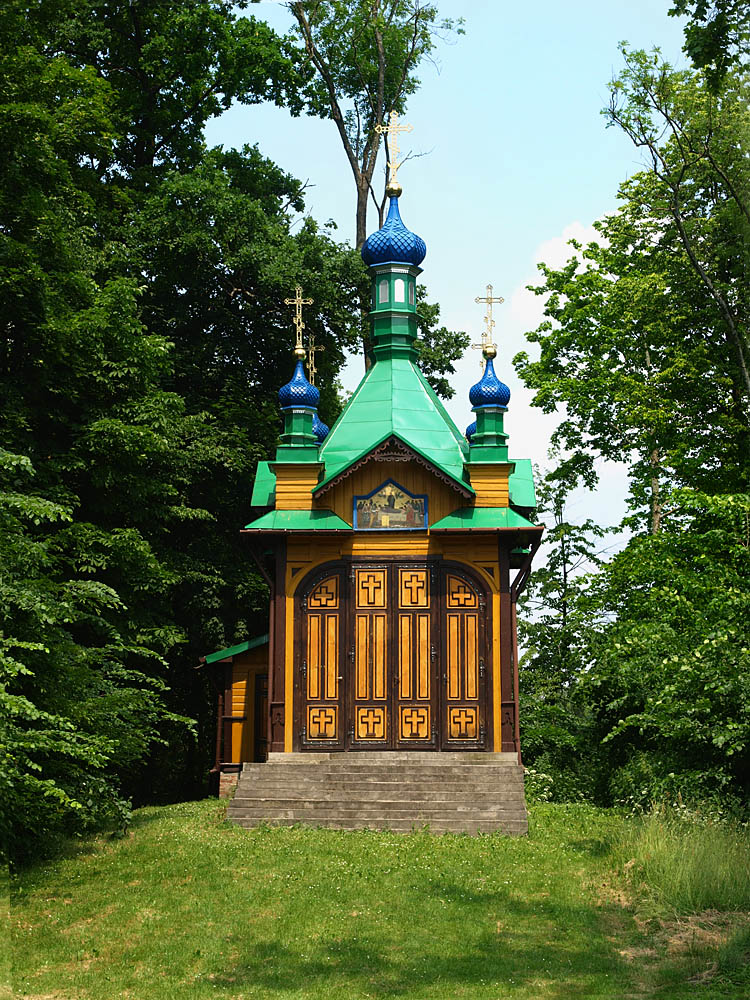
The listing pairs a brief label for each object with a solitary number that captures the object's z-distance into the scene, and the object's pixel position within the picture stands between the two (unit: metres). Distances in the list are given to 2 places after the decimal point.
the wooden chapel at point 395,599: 17.45
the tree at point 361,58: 30.09
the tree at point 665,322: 20.03
